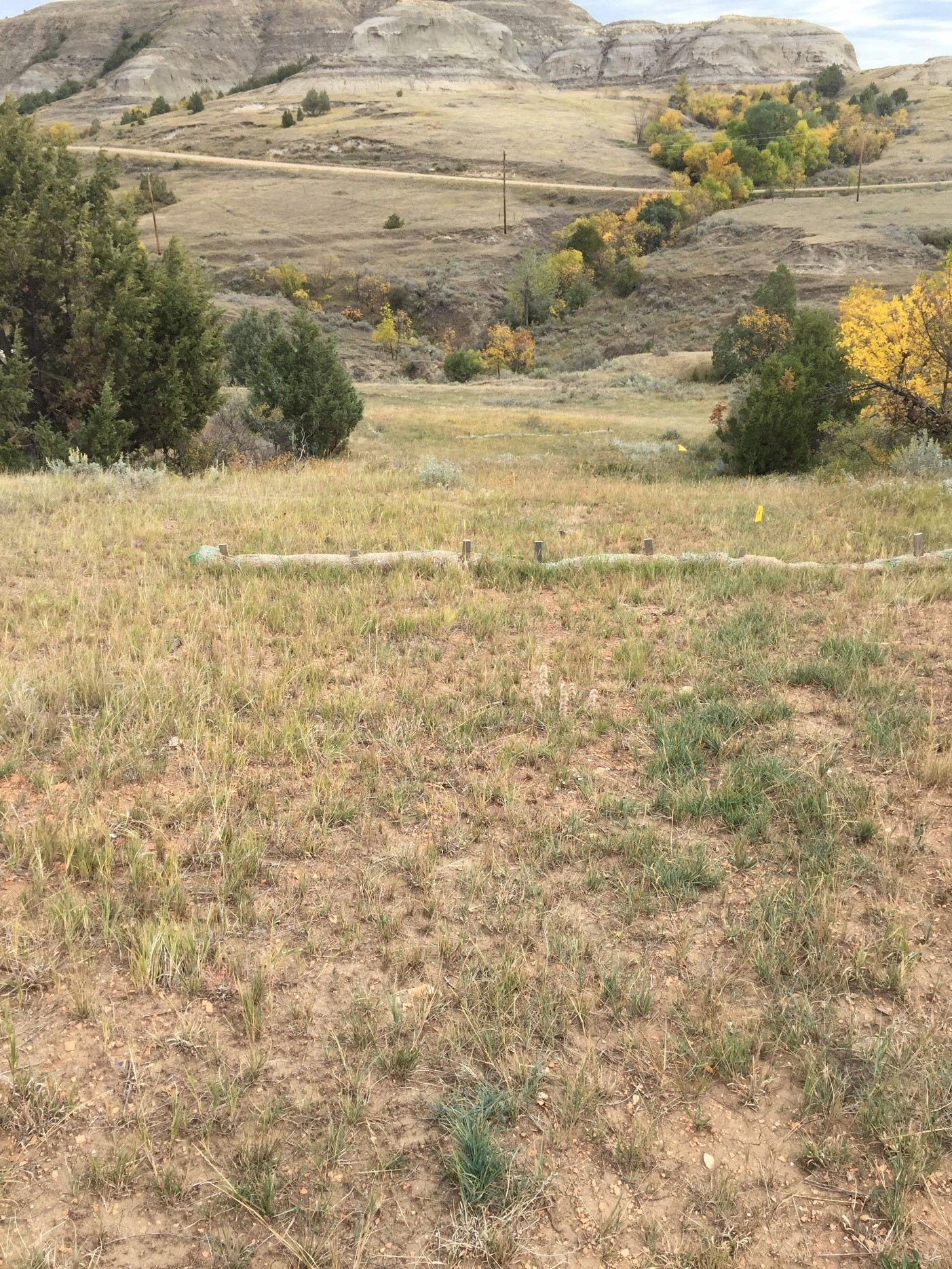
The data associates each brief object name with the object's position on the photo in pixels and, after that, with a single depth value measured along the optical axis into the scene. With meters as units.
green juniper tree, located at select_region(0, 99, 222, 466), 14.62
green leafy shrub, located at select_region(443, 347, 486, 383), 55.62
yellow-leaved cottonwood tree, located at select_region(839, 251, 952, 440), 16.48
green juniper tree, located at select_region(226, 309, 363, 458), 20.66
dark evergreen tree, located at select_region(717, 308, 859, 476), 19.55
